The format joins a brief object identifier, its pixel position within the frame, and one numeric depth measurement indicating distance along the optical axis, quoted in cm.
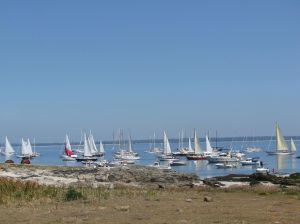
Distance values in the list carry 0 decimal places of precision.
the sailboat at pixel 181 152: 15650
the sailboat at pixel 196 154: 13438
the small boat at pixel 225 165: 9922
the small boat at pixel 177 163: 11269
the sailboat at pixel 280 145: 12594
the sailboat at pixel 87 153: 12398
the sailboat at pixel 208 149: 13800
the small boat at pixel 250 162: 10255
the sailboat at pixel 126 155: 12562
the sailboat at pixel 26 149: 14900
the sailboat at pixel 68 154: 13162
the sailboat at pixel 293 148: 14350
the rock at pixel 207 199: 2080
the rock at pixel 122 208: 1745
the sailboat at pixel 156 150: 17436
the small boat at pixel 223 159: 10951
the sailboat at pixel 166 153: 12850
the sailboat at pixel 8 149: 15800
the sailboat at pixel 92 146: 14025
